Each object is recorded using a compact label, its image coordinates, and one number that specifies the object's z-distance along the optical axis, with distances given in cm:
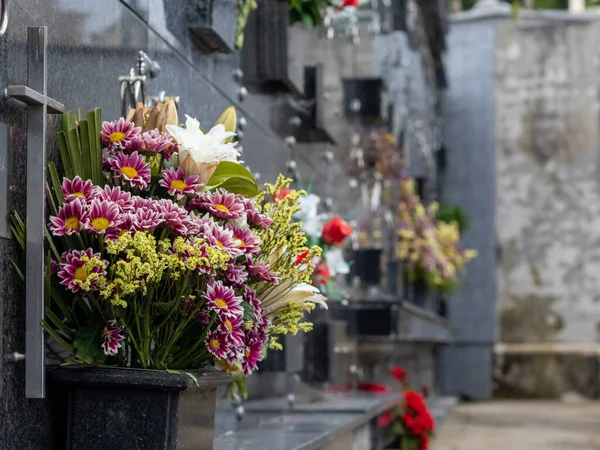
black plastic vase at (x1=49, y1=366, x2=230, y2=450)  228
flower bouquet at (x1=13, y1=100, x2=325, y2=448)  228
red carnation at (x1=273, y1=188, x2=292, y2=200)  451
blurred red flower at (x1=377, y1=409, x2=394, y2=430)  721
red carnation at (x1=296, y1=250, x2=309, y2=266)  261
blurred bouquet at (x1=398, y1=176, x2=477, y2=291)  1101
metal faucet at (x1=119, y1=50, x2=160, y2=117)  308
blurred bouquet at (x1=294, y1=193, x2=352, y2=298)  512
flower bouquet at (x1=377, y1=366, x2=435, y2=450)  780
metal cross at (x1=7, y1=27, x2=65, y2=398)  229
